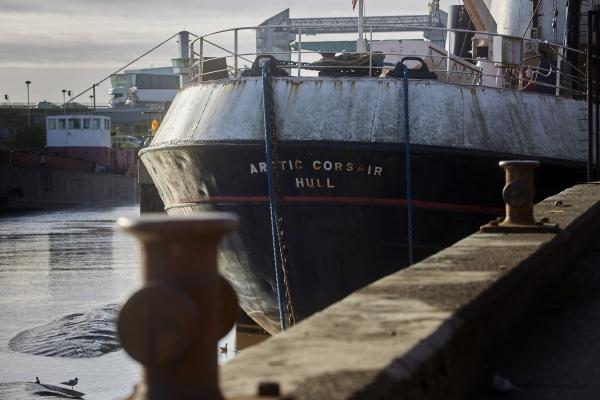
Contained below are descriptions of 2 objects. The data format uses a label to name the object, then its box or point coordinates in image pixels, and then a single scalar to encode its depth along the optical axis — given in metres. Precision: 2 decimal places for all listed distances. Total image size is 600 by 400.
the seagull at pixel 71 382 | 17.33
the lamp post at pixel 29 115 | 127.45
